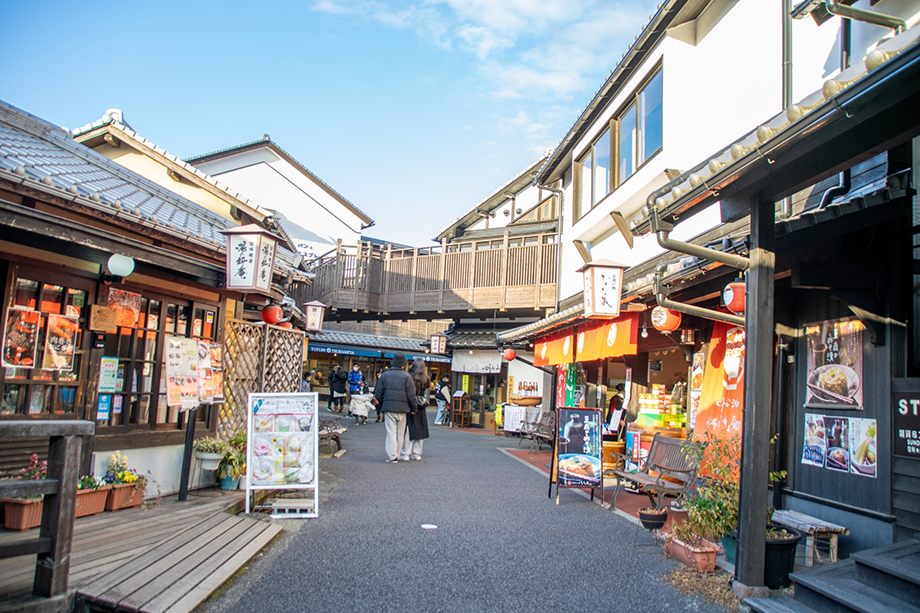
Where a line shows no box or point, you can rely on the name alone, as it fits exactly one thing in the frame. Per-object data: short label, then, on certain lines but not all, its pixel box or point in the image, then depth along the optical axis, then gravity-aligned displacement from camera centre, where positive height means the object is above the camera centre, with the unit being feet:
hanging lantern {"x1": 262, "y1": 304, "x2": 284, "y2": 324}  31.89 +2.26
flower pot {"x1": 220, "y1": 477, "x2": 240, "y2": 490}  25.91 -5.60
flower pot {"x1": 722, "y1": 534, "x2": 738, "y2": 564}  17.15 -4.74
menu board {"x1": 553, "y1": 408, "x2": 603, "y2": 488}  27.81 -3.50
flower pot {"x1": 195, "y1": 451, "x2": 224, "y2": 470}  25.12 -4.49
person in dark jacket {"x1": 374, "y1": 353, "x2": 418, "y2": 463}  37.81 -2.39
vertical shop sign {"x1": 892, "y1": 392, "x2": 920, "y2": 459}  16.17 -0.88
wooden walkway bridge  64.64 +10.11
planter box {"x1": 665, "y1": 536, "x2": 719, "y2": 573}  17.47 -5.19
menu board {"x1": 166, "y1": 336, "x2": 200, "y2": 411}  22.34 -0.85
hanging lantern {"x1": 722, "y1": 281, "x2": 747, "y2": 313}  19.02 +2.74
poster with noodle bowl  18.47 +0.77
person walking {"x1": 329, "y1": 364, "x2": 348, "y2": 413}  78.89 -3.20
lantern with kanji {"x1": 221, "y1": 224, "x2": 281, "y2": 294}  24.18 +3.96
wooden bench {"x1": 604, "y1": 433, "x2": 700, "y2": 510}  22.84 -3.78
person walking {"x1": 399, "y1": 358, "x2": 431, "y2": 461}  40.19 -3.95
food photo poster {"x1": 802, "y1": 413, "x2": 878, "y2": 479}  17.83 -1.75
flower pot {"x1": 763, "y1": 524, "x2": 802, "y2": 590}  15.30 -4.53
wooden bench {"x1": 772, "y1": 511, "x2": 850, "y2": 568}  17.72 -4.23
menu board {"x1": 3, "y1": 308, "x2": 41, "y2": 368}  18.83 +0.13
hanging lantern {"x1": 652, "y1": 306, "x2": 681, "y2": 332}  25.52 +2.49
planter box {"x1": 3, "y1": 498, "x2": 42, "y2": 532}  17.21 -4.92
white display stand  22.86 -3.52
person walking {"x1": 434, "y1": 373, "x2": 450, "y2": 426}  79.51 -4.30
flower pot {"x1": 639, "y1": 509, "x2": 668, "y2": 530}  22.07 -5.23
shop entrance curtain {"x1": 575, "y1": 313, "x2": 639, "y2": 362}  29.60 +1.95
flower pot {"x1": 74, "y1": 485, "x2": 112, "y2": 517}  19.14 -5.08
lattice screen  28.89 -0.58
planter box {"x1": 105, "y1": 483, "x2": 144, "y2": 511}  20.57 -5.21
